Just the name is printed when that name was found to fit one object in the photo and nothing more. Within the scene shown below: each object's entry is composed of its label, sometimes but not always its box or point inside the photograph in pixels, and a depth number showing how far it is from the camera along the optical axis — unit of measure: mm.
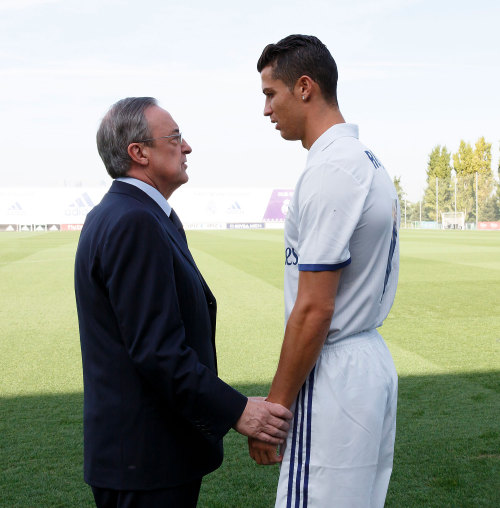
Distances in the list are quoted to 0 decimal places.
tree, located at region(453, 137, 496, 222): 73562
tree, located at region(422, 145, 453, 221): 79688
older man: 1872
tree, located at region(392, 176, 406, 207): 91562
